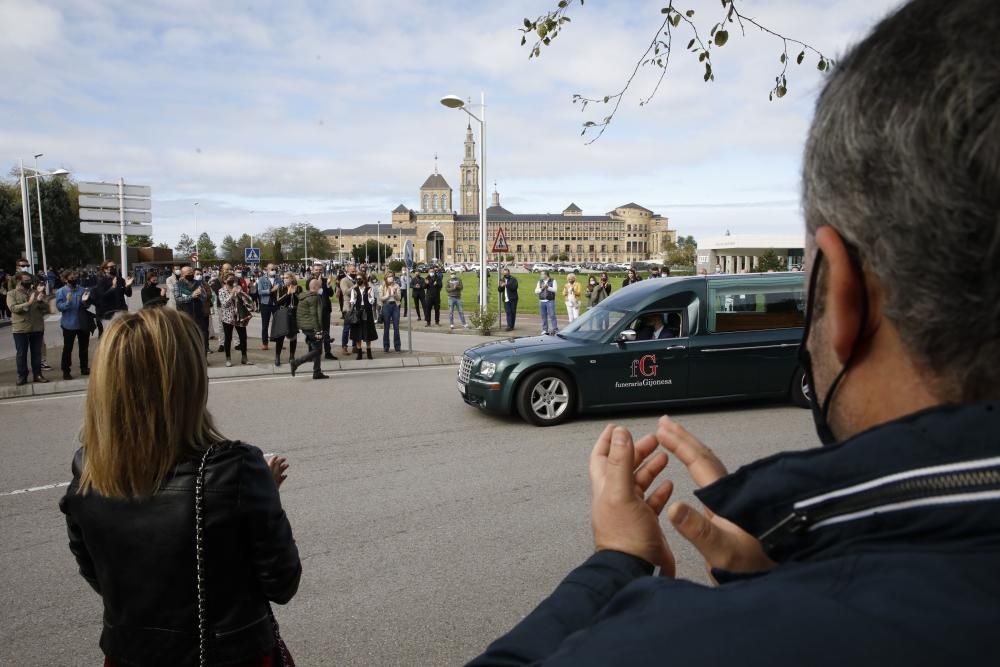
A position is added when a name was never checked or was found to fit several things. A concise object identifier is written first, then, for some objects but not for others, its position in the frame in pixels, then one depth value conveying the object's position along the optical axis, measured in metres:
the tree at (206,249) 114.10
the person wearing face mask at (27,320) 11.50
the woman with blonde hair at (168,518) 1.85
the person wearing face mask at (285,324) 13.44
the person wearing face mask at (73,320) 12.62
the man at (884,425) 0.64
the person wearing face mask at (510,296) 21.42
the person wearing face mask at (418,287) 24.98
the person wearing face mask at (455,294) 22.98
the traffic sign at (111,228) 15.77
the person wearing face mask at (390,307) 16.55
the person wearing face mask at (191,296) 14.11
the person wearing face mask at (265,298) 16.78
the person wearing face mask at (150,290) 13.72
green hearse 8.40
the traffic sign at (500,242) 19.12
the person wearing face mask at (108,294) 16.61
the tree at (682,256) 111.88
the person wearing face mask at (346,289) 16.02
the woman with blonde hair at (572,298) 21.42
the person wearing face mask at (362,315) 15.28
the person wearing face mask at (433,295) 23.64
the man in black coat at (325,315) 14.63
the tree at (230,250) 113.38
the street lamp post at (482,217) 23.39
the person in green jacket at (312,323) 12.65
